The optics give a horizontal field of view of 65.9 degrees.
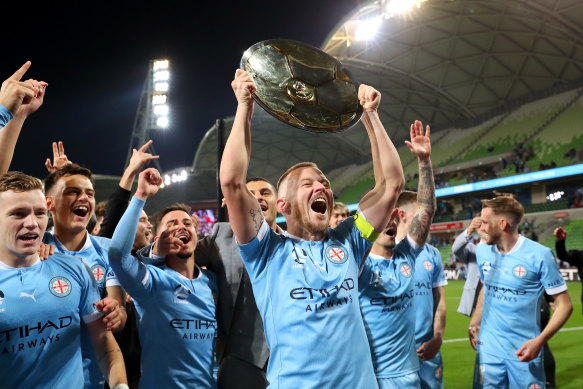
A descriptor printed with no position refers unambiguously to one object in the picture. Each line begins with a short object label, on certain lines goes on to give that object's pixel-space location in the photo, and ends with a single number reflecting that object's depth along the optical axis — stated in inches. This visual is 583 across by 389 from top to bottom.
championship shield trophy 104.9
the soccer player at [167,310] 107.4
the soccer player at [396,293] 126.6
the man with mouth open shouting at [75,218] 125.2
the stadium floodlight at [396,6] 871.1
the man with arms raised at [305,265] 87.7
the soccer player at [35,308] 86.1
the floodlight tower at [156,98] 1269.7
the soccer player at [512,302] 157.0
